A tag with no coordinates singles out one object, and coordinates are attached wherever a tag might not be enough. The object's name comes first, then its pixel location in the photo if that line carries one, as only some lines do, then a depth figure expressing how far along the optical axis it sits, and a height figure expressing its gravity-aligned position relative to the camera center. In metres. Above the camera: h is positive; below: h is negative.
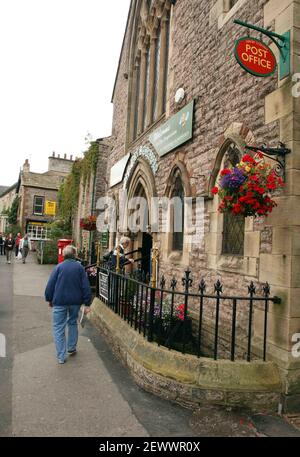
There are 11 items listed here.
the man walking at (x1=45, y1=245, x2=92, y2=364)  4.89 -0.94
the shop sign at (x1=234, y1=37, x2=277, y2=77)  4.05 +2.31
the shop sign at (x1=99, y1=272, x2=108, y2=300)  7.05 -1.08
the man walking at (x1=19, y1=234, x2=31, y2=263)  19.78 -0.88
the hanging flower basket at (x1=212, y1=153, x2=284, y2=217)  3.84 +0.63
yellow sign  35.59 +2.76
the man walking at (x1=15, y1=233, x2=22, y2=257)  23.92 -0.95
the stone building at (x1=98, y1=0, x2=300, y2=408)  4.12 +1.87
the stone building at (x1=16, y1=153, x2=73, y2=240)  34.81 +3.35
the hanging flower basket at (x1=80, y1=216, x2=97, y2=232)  14.87 +0.55
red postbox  16.98 -0.45
